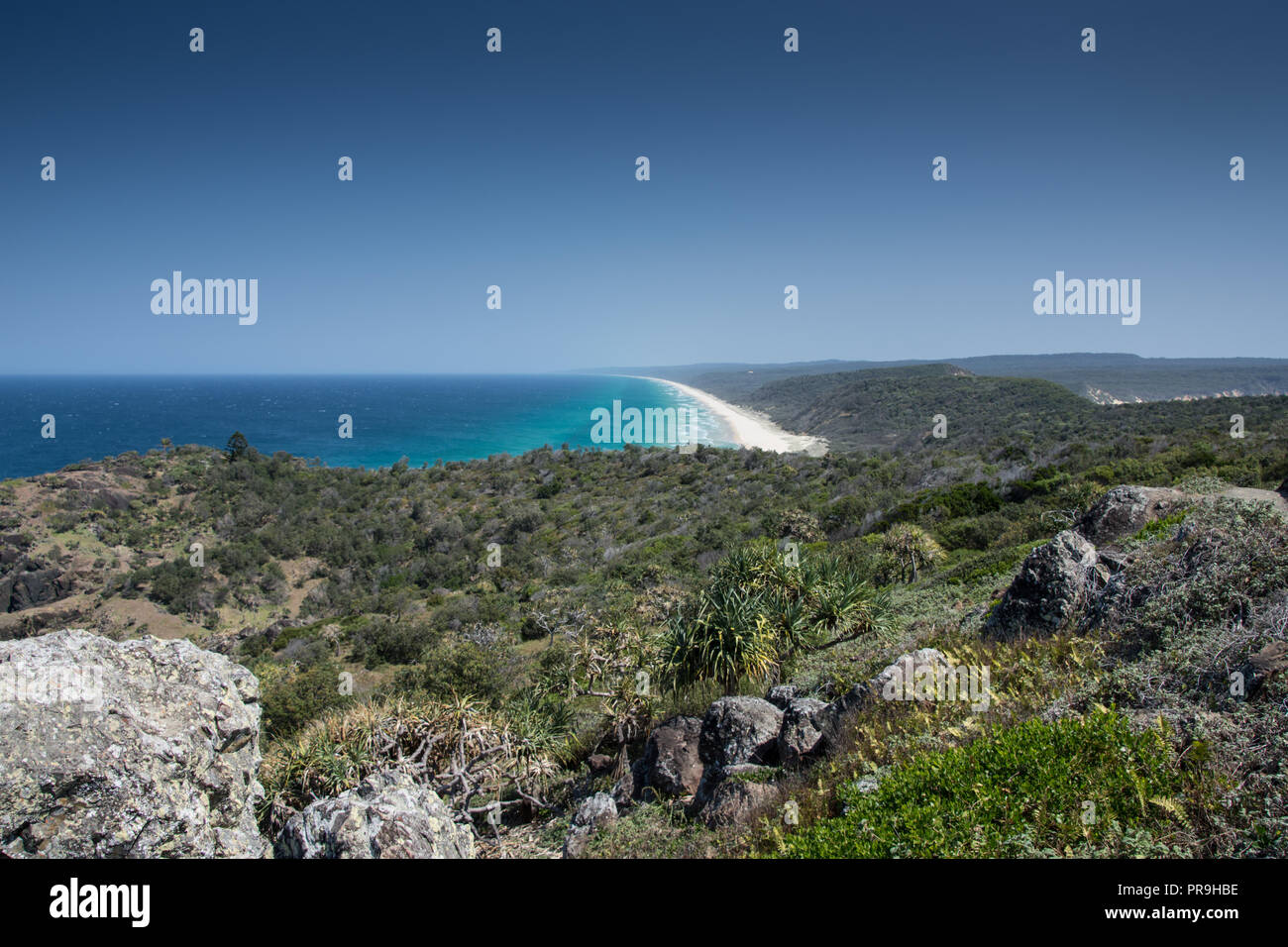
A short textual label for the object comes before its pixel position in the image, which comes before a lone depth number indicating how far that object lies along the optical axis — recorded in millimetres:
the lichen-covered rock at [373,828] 5223
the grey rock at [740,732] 7184
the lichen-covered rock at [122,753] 4812
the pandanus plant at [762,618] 9539
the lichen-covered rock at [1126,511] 10577
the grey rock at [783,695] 8406
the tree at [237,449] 45438
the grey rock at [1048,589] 8016
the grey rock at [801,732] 6652
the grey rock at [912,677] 6559
